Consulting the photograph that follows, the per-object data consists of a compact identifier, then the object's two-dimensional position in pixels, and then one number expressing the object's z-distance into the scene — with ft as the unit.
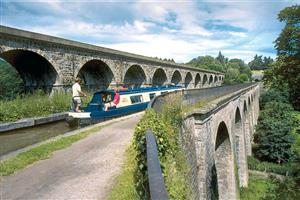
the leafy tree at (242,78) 315.86
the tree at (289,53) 63.87
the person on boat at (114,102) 41.06
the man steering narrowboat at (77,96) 36.76
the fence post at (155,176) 5.29
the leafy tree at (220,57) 538.80
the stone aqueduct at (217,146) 25.73
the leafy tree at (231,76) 299.79
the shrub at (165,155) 13.65
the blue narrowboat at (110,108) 37.65
